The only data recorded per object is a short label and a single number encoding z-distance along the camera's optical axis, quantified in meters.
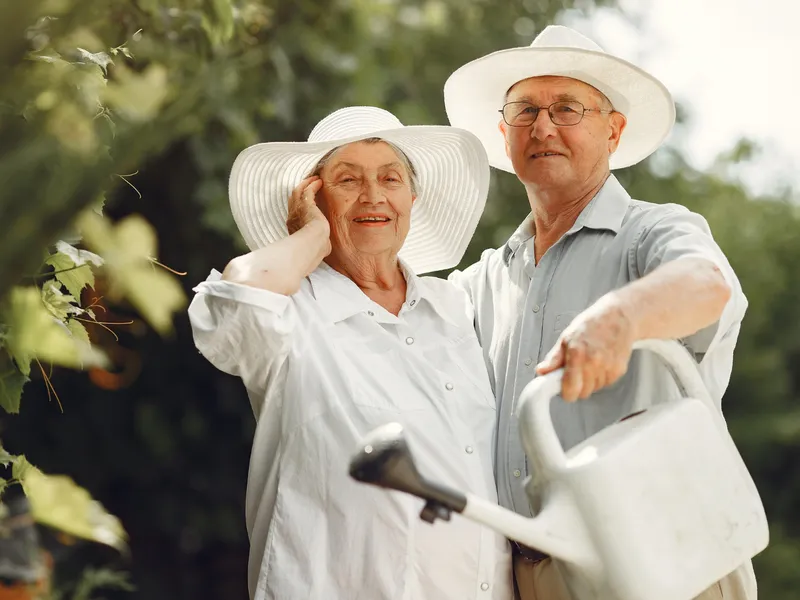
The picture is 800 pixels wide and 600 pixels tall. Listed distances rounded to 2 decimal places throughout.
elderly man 1.77
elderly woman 2.03
